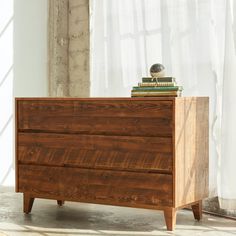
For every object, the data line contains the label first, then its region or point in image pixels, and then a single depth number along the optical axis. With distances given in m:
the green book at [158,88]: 4.75
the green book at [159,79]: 4.82
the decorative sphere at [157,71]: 4.92
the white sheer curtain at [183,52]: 4.97
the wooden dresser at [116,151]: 4.59
